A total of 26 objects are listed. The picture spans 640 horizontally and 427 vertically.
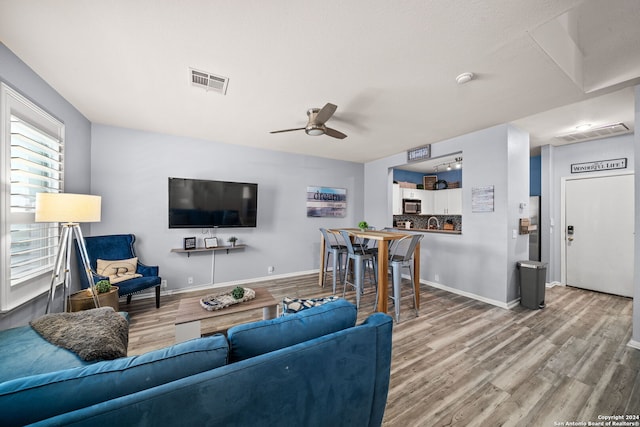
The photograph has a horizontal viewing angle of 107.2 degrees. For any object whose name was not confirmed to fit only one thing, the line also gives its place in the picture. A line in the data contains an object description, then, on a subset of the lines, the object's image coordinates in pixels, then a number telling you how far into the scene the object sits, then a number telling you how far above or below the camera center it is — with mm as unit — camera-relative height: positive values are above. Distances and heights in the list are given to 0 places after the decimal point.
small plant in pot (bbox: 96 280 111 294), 2625 -834
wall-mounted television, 3730 +172
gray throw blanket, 1331 -762
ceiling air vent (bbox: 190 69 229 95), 2254 +1319
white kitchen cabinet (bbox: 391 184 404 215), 6105 +419
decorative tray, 2209 -858
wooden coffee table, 2046 -912
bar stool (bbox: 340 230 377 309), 3277 -624
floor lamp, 2006 -26
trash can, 3287 -957
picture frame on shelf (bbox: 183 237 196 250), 3896 -493
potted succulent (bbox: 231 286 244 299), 2384 -805
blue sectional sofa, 706 -594
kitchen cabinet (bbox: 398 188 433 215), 6339 +518
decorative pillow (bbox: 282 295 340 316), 1612 -632
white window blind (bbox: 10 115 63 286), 2004 +223
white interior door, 3764 -280
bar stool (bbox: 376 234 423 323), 2951 -642
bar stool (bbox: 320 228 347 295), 3948 -597
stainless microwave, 6348 +252
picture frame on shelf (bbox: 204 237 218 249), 4061 -498
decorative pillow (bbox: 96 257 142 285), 3083 -766
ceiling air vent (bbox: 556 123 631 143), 3416 +1310
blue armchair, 2979 -614
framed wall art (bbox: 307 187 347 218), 5215 +294
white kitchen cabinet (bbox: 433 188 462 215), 6070 +374
